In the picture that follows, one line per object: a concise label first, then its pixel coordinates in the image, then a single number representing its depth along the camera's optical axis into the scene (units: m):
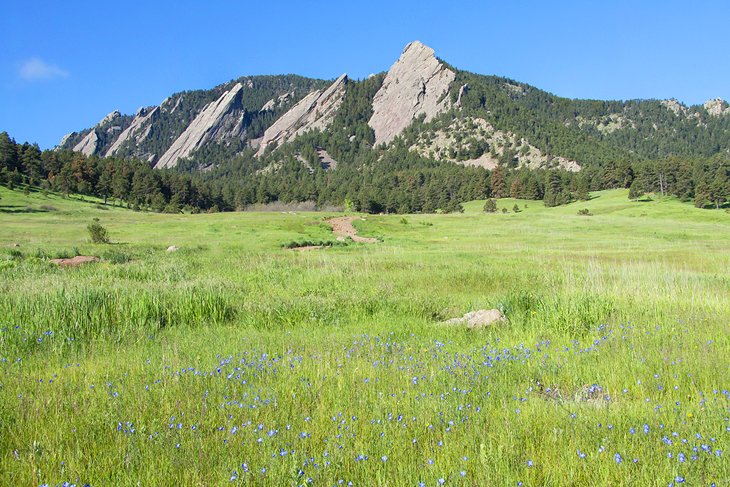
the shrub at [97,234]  34.84
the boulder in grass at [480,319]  9.28
